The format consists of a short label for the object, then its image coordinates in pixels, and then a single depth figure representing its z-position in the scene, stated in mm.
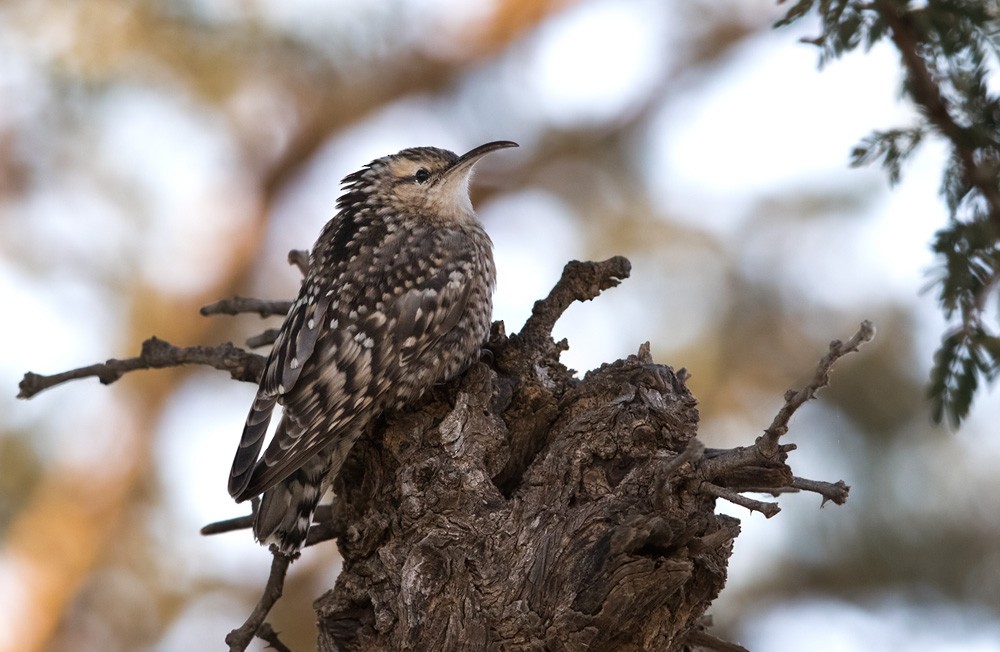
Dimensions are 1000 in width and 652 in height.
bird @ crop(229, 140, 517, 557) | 7562
